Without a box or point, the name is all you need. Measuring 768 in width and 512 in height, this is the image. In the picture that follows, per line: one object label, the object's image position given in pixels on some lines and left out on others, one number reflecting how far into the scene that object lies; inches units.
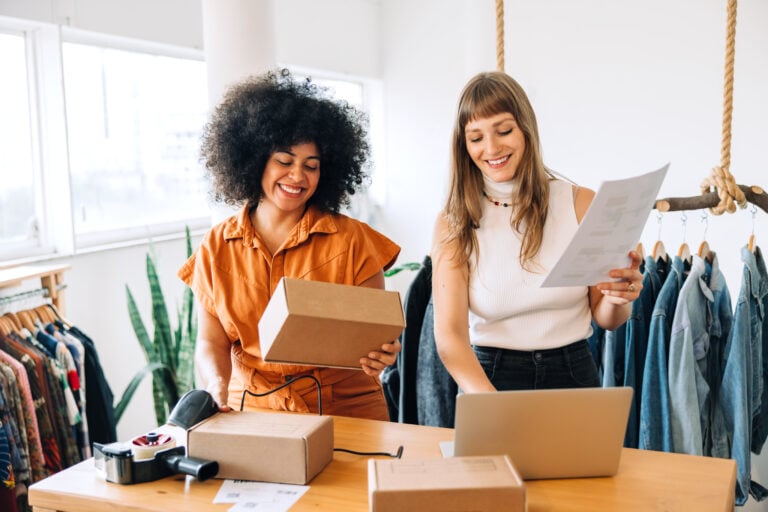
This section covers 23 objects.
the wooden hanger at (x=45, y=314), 107.4
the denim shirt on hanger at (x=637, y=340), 92.3
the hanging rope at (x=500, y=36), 80.7
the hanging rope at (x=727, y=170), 77.8
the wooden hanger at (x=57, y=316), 109.3
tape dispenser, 56.3
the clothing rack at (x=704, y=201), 82.4
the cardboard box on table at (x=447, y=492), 44.9
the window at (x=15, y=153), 125.0
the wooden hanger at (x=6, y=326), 98.7
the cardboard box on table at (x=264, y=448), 55.7
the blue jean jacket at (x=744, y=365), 86.7
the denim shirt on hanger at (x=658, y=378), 88.4
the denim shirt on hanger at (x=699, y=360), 86.8
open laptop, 51.9
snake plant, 124.8
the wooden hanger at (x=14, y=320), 101.7
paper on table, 52.5
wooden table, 52.4
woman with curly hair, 73.9
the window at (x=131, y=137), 139.3
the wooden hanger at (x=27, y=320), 103.6
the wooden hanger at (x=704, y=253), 92.7
